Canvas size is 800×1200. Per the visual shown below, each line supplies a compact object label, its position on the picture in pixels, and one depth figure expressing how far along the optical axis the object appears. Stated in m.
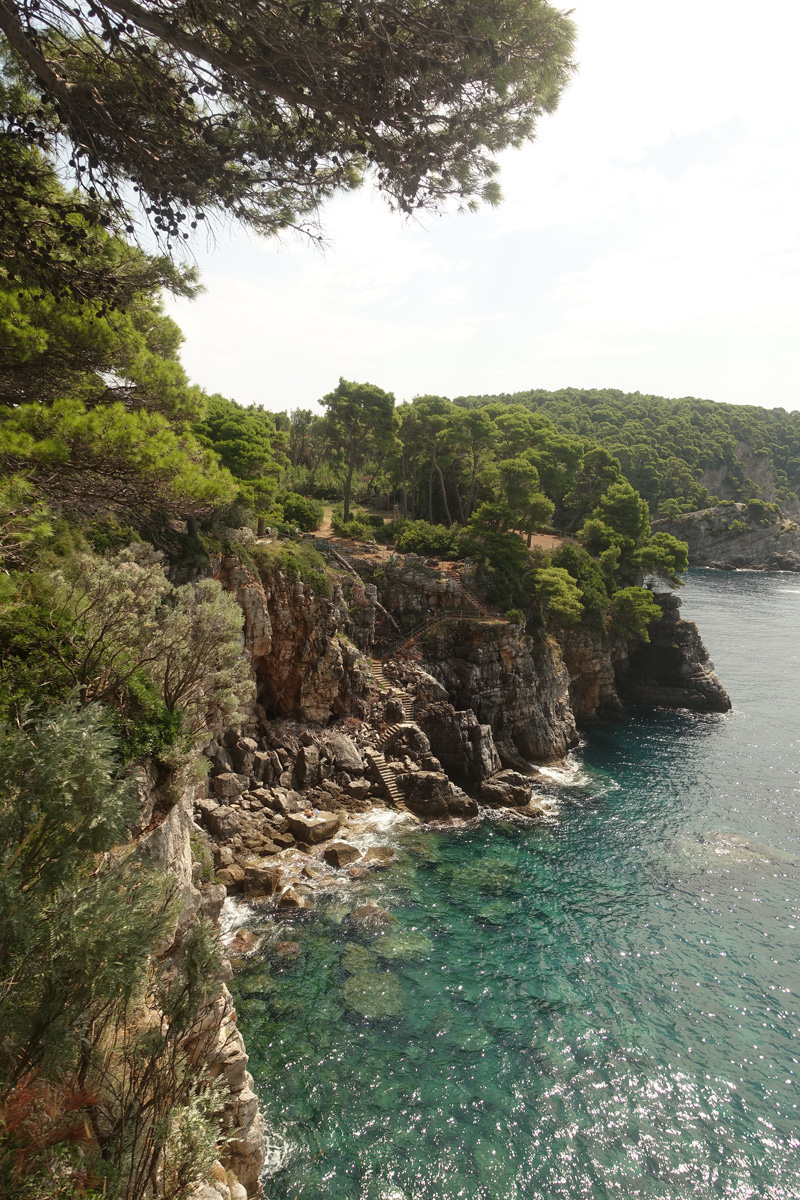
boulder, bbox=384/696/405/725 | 28.00
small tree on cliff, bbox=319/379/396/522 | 39.12
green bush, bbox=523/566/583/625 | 35.44
